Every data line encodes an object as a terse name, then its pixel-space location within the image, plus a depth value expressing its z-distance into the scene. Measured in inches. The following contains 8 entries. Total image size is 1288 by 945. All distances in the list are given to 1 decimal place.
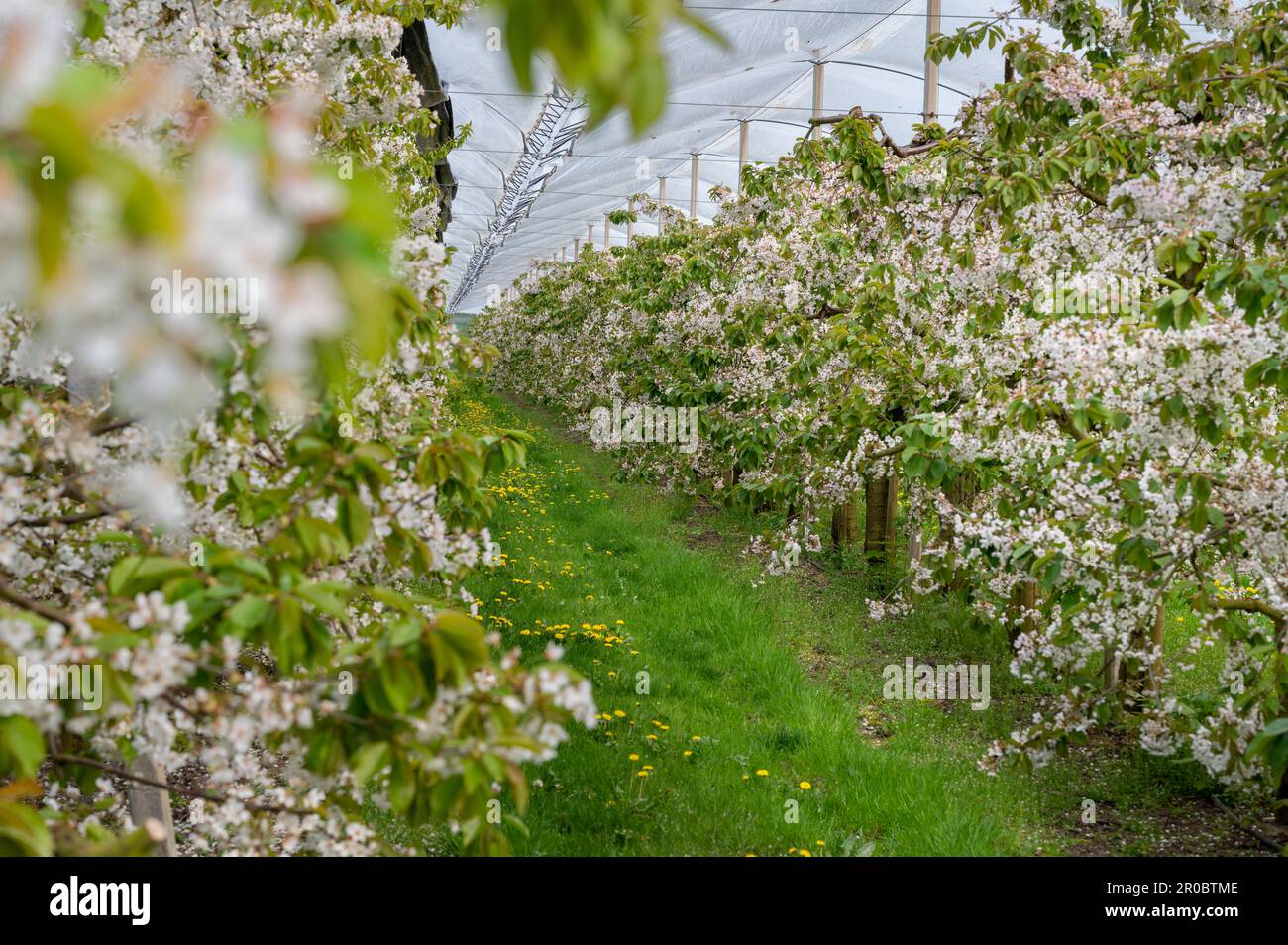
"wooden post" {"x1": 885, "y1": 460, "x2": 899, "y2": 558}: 355.9
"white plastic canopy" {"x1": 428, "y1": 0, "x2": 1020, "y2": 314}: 401.7
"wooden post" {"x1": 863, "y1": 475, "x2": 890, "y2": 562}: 349.1
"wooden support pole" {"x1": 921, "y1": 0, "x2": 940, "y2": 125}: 323.6
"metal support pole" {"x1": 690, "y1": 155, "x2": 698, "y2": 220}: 680.4
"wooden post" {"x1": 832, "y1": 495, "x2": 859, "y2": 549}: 386.6
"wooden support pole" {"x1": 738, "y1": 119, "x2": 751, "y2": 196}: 573.5
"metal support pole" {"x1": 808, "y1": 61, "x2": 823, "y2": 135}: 452.4
